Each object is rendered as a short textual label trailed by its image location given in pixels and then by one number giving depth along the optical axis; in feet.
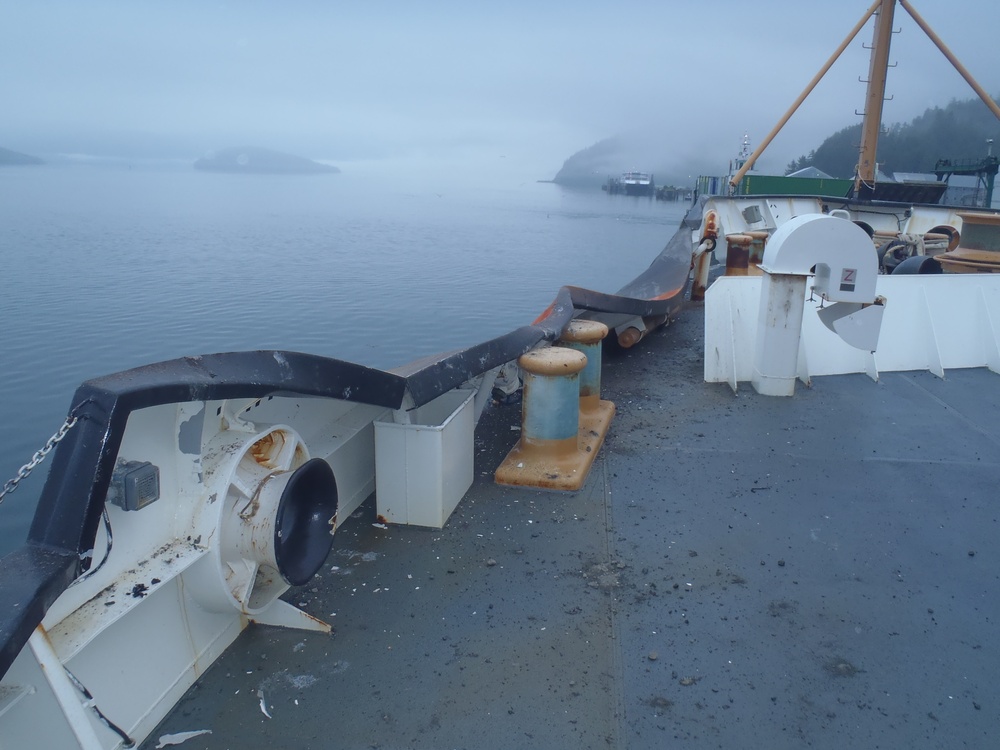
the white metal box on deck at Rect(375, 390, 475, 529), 11.61
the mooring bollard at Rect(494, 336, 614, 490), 13.57
